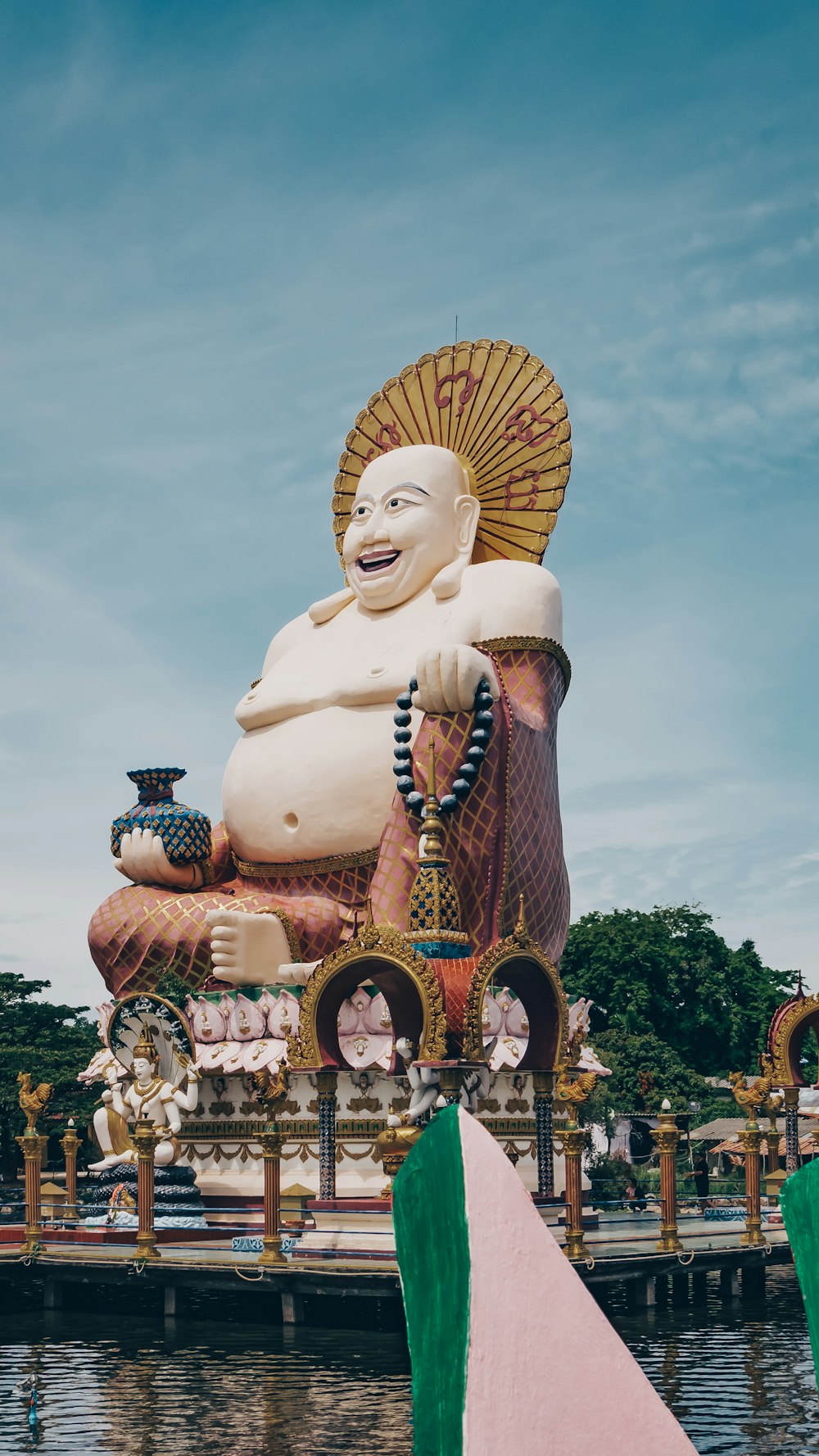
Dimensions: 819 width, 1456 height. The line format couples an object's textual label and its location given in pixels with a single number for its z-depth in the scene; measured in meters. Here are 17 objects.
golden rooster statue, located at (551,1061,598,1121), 17.59
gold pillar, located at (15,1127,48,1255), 18.31
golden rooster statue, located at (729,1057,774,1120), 21.03
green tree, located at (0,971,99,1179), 32.59
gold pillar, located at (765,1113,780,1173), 23.20
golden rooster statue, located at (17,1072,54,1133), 19.94
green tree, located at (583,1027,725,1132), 38.75
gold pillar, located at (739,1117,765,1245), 18.66
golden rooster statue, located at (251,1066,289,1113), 17.47
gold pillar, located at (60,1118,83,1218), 22.55
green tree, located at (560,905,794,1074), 44.56
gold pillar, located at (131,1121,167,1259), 17.23
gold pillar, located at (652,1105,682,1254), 17.34
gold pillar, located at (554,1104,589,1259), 16.41
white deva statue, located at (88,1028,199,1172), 19.61
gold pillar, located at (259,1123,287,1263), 15.96
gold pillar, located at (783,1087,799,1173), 22.94
